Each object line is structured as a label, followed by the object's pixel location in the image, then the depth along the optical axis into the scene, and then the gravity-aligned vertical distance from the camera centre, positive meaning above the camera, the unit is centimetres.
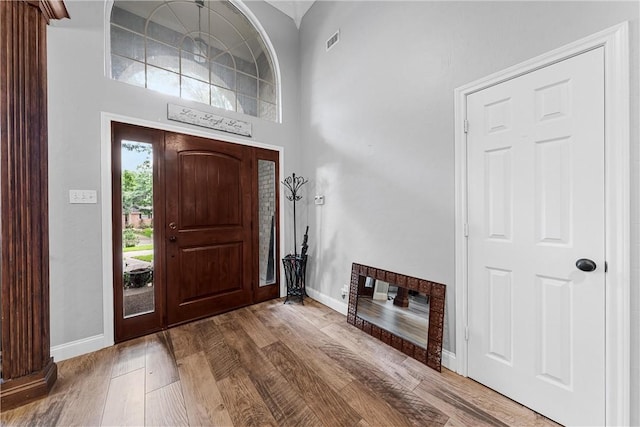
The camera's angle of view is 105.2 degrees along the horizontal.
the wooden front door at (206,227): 249 -16
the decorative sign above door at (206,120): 247 +101
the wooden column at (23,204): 150 +7
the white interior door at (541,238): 126 -16
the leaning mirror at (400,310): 188 -88
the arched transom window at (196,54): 237 +177
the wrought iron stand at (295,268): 311 -72
